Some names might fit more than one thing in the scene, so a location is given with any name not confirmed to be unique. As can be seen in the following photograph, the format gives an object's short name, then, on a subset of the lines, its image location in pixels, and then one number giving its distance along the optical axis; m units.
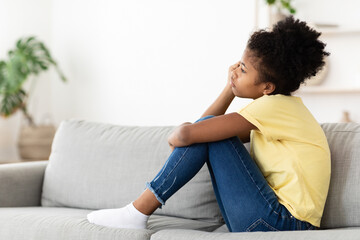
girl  1.71
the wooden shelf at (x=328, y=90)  3.75
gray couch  1.83
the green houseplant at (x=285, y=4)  3.83
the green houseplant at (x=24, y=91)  4.25
